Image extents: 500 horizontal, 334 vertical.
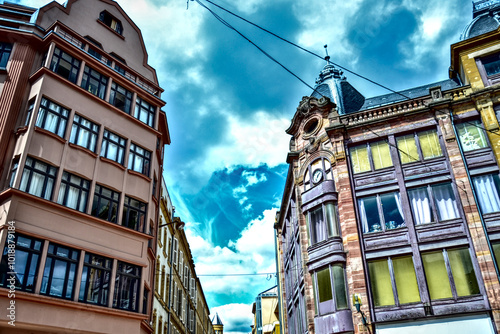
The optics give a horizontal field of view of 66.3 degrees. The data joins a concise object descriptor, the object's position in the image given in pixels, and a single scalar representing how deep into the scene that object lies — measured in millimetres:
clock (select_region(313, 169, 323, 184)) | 24297
